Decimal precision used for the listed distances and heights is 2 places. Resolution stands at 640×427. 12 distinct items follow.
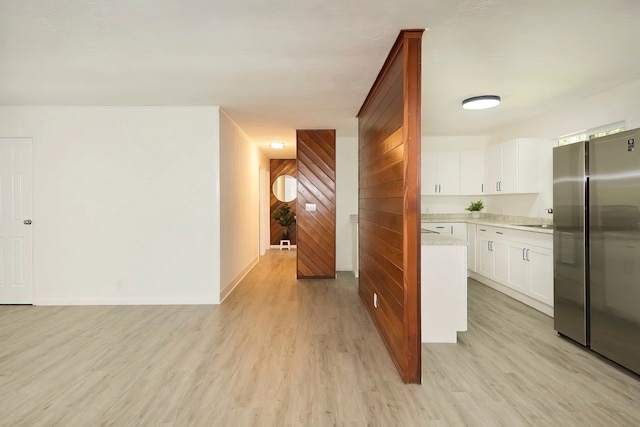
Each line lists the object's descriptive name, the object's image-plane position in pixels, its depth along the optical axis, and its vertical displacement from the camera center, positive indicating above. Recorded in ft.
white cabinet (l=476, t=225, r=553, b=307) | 12.80 -2.18
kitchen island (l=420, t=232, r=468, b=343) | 10.24 -2.45
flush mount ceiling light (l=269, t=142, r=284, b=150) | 22.38 +4.53
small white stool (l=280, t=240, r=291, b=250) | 30.32 -2.99
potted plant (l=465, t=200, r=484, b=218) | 20.36 +0.15
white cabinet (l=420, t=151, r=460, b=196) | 20.22 +2.29
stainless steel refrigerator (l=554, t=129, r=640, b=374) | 8.27 -0.96
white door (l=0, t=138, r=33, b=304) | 14.32 -0.55
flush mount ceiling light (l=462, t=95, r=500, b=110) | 12.64 +4.17
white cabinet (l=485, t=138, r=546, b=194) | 15.90 +2.23
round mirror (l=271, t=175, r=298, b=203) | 31.07 +2.16
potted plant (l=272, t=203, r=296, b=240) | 29.71 -0.43
